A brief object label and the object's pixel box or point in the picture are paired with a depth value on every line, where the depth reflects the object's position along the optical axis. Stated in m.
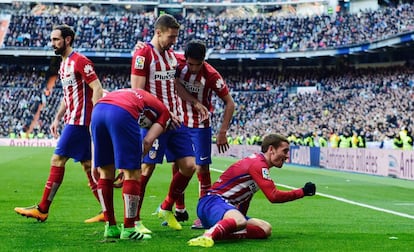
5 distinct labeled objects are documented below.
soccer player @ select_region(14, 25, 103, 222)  17.81
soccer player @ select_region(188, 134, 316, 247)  13.99
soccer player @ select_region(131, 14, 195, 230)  16.24
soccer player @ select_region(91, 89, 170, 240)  13.78
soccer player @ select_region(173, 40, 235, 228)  18.16
